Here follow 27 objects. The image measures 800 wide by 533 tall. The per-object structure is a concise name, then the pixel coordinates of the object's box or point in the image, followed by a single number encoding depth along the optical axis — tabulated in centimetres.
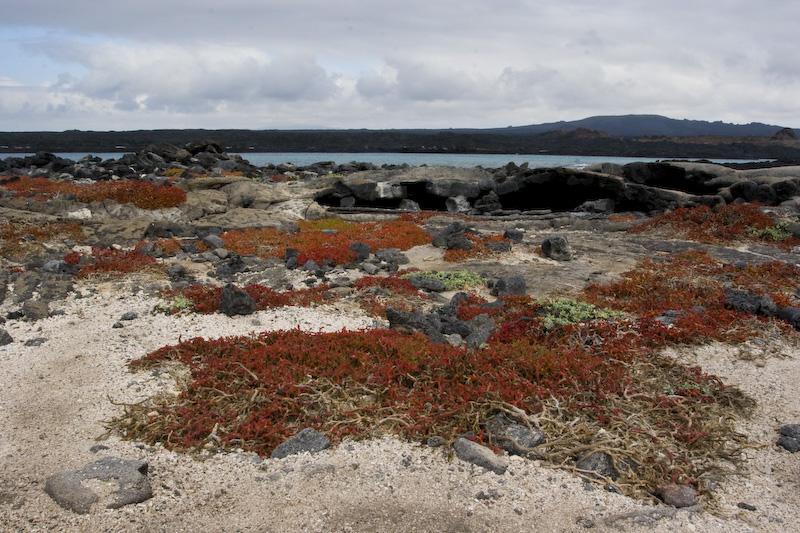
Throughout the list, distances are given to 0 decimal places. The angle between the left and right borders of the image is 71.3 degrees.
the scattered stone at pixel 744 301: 934
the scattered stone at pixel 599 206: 2544
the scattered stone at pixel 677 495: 477
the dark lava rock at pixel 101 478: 448
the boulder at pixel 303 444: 549
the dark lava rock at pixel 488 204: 2753
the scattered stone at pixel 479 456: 522
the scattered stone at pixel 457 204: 2795
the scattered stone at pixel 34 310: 918
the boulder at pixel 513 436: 554
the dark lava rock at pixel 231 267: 1283
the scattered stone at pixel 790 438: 566
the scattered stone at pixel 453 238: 1555
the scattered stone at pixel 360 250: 1425
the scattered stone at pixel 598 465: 518
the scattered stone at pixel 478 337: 813
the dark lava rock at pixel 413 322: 845
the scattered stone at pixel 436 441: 563
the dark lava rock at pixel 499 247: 1546
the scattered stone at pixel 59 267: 1180
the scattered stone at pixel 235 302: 962
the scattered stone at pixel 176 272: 1204
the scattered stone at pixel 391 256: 1436
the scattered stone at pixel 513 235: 1719
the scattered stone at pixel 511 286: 1111
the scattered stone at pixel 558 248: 1472
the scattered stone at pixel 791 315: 880
